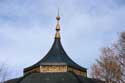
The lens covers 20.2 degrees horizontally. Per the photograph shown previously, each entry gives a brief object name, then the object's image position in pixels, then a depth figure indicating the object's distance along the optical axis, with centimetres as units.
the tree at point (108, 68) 3347
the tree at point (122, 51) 3303
